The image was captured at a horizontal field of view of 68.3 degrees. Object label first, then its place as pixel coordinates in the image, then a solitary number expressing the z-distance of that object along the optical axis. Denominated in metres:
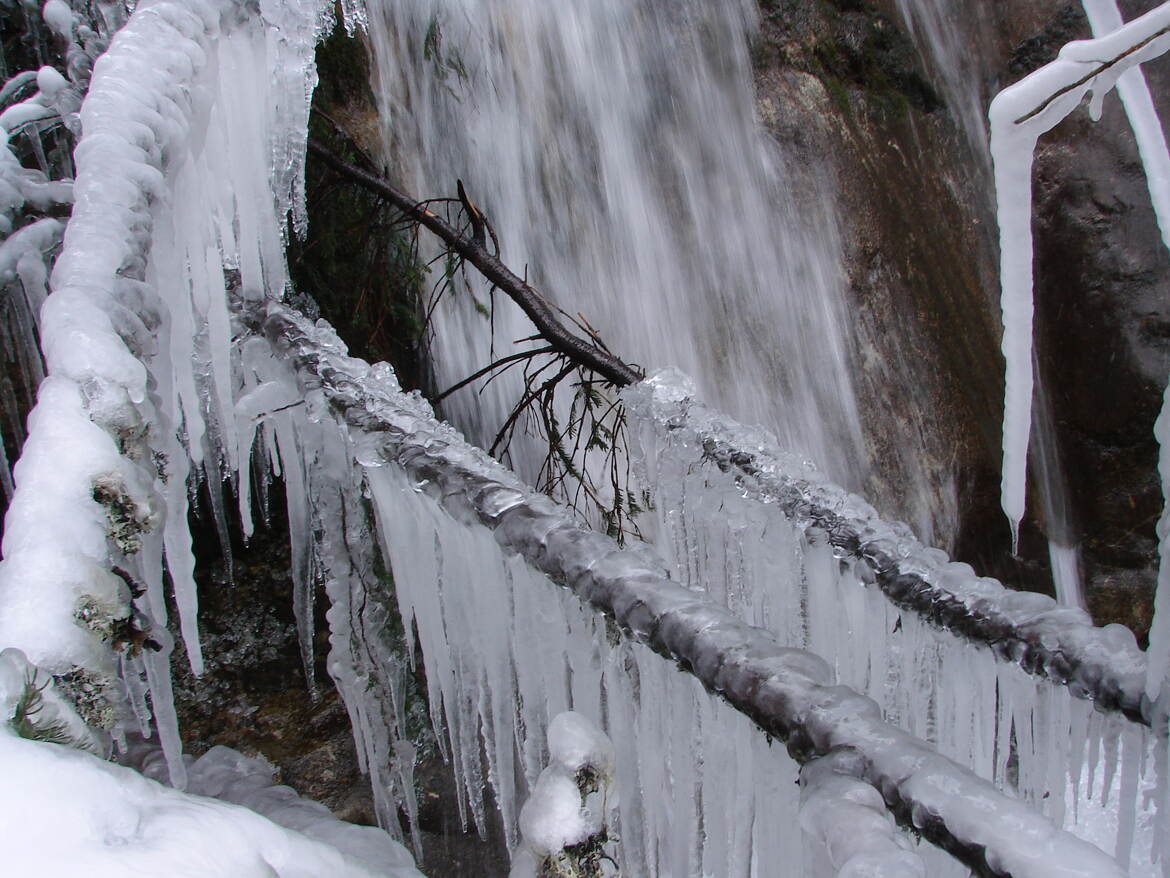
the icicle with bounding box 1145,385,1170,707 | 0.92
